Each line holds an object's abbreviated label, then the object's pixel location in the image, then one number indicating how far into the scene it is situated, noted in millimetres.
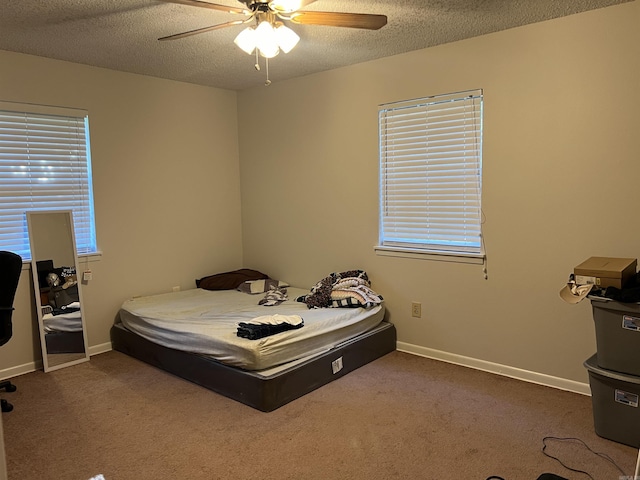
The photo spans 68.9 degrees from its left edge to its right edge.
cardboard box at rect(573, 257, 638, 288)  2373
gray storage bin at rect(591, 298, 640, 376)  2283
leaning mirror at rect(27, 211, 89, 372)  3582
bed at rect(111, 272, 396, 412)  2891
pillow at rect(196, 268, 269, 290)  4566
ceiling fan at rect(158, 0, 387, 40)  2207
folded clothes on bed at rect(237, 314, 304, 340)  2971
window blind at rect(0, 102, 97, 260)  3475
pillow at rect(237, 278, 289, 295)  4465
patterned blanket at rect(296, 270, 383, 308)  3695
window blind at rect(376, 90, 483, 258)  3402
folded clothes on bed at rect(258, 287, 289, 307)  3908
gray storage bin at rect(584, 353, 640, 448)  2336
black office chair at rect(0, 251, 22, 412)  2857
